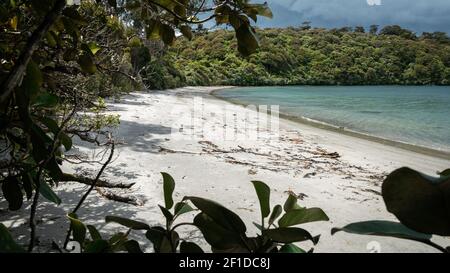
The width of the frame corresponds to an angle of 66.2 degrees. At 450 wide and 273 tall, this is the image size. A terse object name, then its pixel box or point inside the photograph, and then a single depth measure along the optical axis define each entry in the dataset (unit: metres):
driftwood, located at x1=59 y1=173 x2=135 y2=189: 3.11
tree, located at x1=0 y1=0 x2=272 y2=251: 0.72
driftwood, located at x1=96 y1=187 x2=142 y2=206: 3.16
